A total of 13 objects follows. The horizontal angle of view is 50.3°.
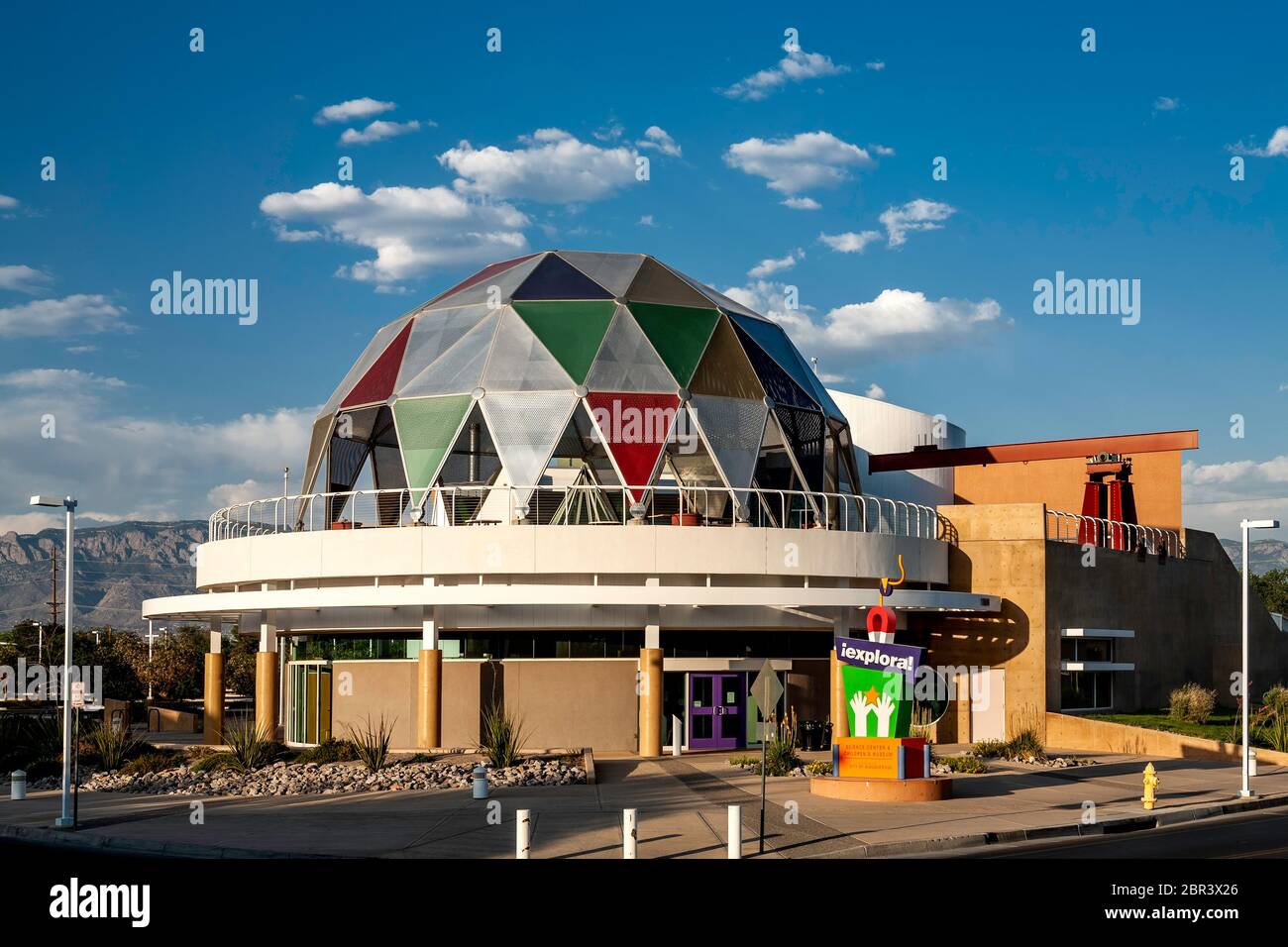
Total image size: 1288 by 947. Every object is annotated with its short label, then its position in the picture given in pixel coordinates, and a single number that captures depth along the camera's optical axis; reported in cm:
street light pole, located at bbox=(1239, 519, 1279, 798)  2656
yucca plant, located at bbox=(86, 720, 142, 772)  3097
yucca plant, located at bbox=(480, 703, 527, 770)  2923
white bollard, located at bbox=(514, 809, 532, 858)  1800
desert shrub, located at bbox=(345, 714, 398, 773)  2861
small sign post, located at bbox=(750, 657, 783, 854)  1995
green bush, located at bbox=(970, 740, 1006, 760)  3362
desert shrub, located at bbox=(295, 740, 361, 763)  3038
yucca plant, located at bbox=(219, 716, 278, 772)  2947
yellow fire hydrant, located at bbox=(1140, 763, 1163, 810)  2394
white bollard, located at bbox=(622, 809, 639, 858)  1786
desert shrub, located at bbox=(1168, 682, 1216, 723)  3962
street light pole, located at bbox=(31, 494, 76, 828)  2241
